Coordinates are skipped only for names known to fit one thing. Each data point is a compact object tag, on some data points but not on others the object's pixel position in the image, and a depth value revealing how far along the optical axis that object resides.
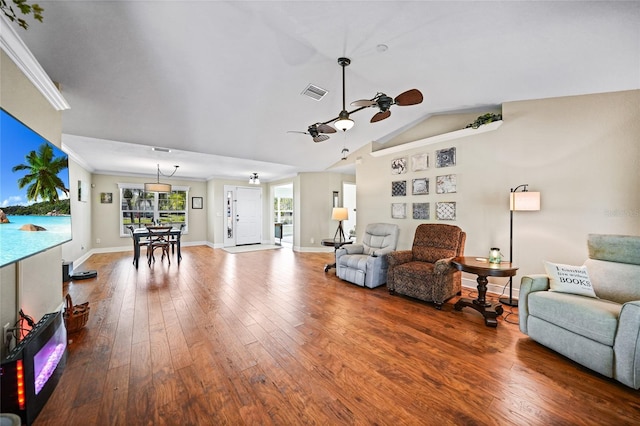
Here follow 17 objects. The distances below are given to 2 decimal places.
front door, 8.62
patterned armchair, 3.17
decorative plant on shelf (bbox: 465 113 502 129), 3.61
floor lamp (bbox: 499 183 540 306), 3.06
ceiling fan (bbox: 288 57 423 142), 2.38
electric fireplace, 1.33
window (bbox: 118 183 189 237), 7.59
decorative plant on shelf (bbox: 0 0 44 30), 1.14
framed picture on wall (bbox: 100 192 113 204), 7.26
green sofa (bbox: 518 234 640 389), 1.73
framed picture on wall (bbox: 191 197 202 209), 8.66
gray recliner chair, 3.96
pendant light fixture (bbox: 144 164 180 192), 5.82
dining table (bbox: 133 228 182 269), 5.48
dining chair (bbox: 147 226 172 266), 5.66
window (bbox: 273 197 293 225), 10.60
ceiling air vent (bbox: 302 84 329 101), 3.41
